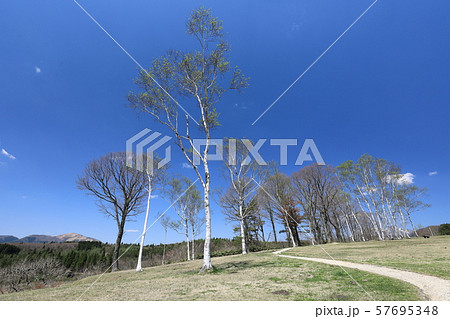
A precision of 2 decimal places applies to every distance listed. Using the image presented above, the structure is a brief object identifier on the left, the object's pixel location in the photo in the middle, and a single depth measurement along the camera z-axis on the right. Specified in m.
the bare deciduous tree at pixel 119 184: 21.06
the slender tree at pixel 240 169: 23.11
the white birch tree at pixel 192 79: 13.49
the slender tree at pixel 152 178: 15.76
